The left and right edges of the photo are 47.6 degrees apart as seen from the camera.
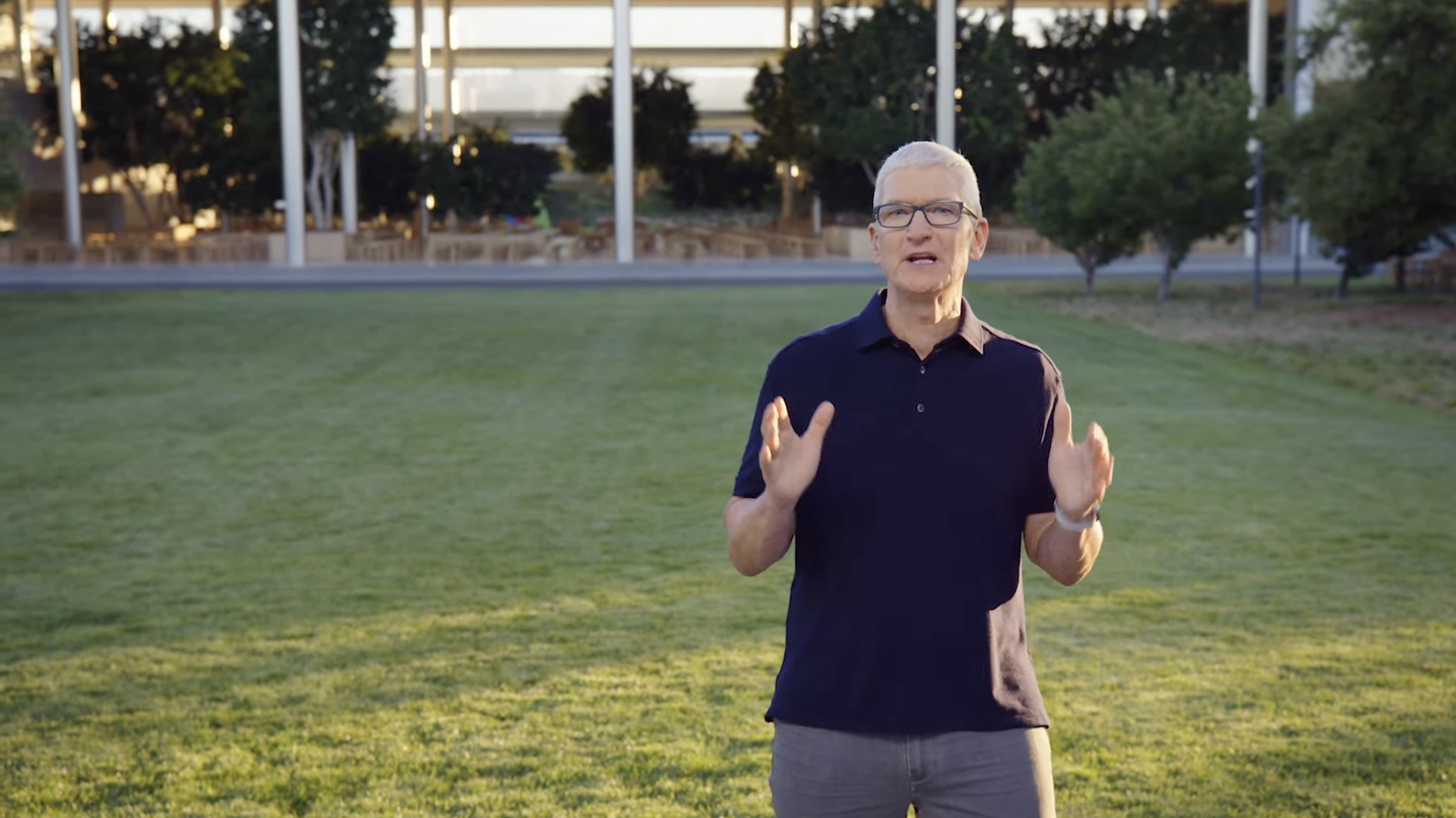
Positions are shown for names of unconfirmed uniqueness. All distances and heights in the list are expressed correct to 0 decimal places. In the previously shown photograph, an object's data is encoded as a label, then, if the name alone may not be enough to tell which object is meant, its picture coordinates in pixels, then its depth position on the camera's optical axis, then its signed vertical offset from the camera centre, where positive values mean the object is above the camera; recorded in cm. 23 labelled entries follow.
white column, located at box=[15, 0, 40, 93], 5403 +589
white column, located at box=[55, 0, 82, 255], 5006 +357
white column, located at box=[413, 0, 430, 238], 5591 +505
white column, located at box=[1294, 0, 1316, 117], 4871 +447
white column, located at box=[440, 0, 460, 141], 6431 +589
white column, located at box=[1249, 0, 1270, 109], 5100 +589
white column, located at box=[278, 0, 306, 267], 4672 +306
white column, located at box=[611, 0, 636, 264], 4831 +303
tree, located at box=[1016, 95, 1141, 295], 3175 +77
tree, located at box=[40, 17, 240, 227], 5306 +429
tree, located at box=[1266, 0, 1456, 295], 2588 +163
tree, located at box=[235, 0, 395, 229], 4872 +490
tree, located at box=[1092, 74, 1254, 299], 3130 +126
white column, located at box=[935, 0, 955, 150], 4912 +483
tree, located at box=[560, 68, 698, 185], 5834 +383
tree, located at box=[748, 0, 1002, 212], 5022 +444
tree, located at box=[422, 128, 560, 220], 5291 +180
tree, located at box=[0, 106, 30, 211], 2850 +118
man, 304 -55
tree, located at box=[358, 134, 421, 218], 5847 +189
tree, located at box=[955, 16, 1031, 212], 5059 +410
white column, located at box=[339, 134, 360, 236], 5269 +158
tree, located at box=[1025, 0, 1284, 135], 5441 +605
